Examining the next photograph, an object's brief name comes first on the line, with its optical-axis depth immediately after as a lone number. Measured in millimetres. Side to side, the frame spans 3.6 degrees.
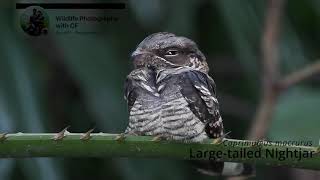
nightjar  4094
